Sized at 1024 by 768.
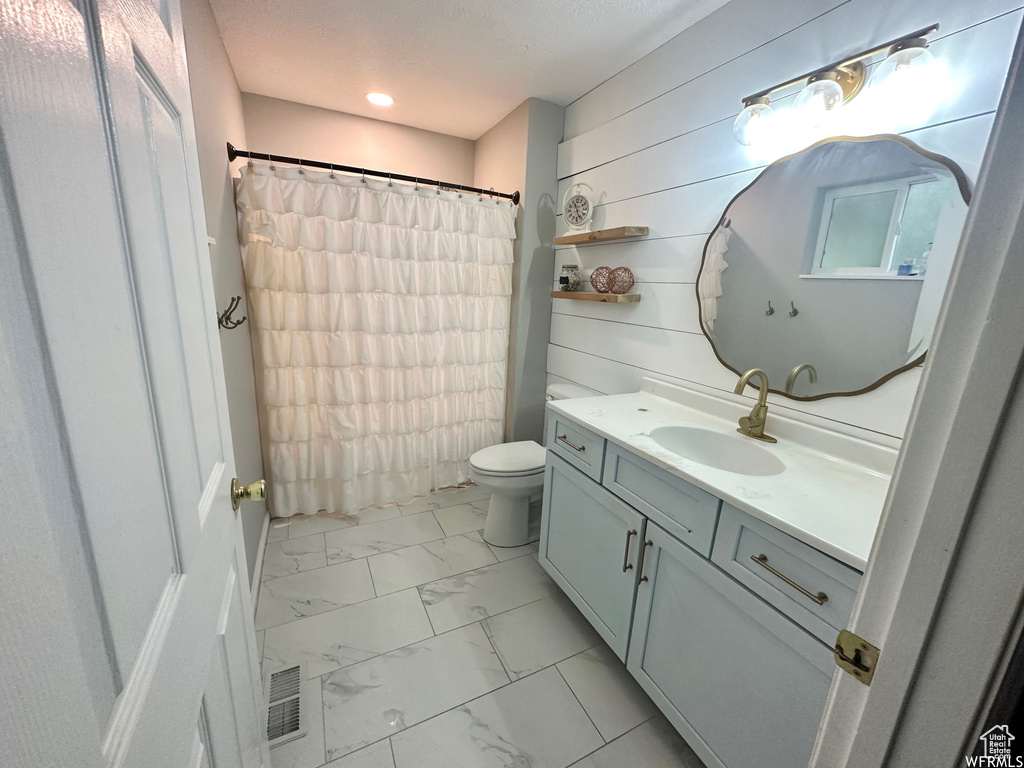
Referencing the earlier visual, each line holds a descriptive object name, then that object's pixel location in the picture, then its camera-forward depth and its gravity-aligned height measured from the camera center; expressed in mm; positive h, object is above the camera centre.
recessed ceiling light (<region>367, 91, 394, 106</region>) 2258 +1023
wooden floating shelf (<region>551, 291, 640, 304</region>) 1861 -4
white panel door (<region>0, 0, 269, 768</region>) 246 -106
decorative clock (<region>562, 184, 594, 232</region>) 2107 +441
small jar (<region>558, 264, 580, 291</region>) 2217 +85
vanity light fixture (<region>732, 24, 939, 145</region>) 1029 +624
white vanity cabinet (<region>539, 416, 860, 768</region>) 861 -789
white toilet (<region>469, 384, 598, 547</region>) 2049 -952
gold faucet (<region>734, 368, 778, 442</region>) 1356 -386
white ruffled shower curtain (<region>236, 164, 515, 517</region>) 1980 -244
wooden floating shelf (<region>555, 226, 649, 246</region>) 1805 +282
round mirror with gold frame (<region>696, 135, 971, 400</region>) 1053 +133
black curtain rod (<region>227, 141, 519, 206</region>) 1822 +542
